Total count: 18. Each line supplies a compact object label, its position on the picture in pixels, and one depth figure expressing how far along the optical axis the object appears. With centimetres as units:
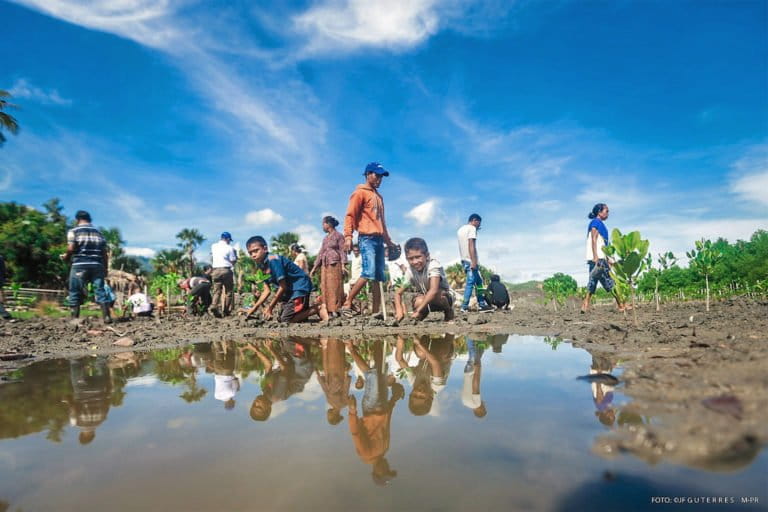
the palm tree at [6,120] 2197
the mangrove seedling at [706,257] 822
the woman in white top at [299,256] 845
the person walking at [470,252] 786
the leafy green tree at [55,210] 3309
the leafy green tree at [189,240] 5516
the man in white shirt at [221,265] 862
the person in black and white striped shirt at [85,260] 648
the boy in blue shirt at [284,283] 603
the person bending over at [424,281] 544
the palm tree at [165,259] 4096
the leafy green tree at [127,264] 5191
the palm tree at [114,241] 4944
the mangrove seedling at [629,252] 473
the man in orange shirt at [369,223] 562
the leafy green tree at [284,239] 4800
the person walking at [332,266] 647
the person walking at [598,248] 673
